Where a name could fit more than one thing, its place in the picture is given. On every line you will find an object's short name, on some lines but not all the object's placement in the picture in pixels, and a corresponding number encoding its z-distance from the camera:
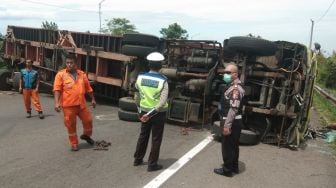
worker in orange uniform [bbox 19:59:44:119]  11.15
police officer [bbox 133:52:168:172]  6.31
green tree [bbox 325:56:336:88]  24.84
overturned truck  8.69
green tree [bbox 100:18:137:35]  49.94
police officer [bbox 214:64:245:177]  6.16
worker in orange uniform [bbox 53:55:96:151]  7.32
